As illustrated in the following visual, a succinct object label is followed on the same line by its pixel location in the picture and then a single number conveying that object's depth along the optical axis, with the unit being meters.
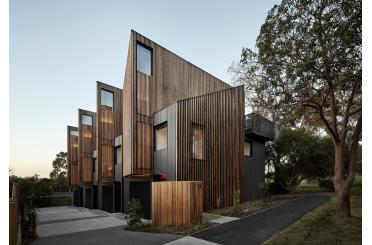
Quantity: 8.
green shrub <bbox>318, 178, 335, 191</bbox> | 24.11
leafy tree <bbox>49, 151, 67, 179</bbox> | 52.91
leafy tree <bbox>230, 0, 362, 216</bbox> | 8.33
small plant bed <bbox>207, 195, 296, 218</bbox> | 11.95
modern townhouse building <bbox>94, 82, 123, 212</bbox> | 20.36
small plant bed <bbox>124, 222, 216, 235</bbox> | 8.78
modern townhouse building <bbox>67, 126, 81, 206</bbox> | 30.52
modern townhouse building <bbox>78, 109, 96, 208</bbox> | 26.62
